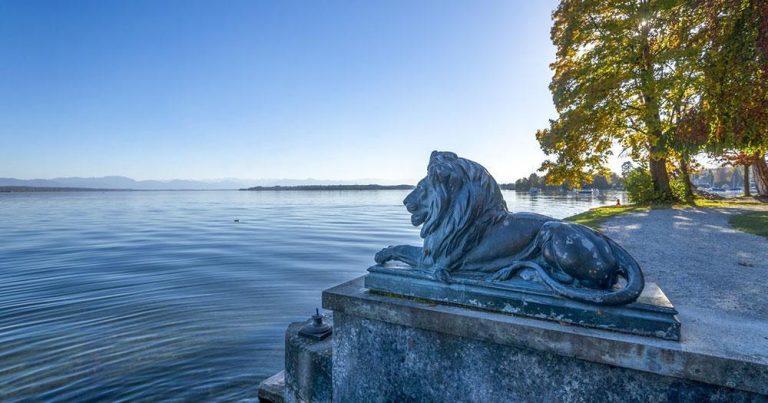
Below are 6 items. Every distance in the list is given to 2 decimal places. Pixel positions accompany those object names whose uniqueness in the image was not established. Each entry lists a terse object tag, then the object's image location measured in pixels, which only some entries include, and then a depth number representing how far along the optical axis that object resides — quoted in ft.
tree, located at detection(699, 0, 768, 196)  26.86
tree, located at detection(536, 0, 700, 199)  53.76
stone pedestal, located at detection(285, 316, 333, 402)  9.20
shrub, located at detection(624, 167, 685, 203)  64.69
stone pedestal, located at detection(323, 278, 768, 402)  5.51
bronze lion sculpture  6.90
